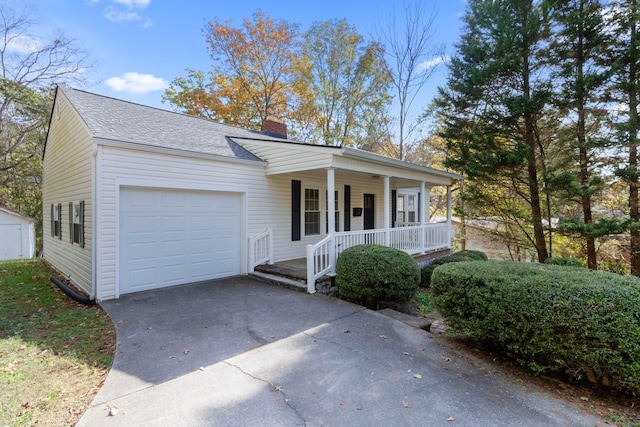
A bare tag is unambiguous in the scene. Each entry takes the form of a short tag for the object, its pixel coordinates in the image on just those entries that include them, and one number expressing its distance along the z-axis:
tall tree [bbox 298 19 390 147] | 18.92
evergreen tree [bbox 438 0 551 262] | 9.57
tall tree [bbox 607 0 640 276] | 8.14
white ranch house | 5.82
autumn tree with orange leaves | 19.06
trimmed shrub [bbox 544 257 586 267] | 7.05
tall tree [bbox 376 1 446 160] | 14.91
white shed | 16.86
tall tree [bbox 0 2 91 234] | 14.26
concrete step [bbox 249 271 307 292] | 6.50
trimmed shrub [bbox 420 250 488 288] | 8.56
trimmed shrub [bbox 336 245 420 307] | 5.73
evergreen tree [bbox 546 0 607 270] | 8.69
